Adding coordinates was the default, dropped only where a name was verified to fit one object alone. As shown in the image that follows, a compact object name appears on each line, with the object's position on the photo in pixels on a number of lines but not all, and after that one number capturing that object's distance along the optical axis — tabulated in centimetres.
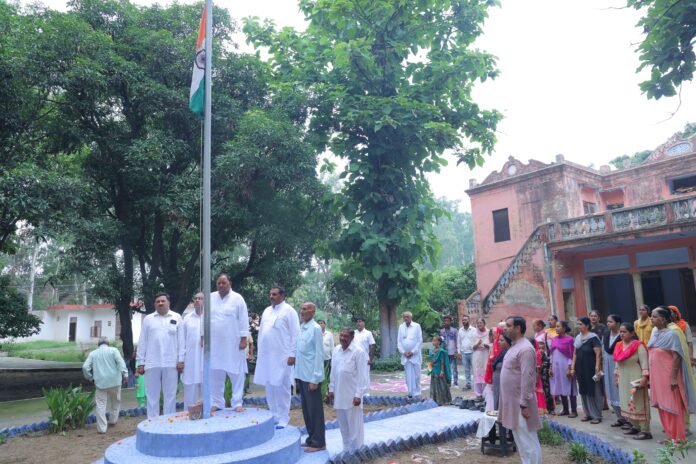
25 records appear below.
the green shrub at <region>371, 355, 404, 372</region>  1532
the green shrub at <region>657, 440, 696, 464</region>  405
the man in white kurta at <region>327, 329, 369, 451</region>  561
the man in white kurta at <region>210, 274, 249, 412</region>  640
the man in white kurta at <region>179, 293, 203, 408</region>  676
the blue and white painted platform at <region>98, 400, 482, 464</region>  493
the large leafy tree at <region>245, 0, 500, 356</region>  1465
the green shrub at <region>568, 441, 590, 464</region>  568
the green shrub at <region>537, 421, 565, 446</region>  649
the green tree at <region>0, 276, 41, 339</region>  1313
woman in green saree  914
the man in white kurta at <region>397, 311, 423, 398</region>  981
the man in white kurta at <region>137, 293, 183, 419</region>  680
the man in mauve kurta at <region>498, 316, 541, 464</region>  477
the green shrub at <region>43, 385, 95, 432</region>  781
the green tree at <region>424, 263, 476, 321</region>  2466
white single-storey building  3881
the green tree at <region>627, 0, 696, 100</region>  511
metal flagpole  570
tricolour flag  637
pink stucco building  1619
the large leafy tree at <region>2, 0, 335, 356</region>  1177
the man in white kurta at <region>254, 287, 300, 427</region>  623
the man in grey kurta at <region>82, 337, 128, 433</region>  797
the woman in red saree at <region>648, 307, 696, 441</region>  598
